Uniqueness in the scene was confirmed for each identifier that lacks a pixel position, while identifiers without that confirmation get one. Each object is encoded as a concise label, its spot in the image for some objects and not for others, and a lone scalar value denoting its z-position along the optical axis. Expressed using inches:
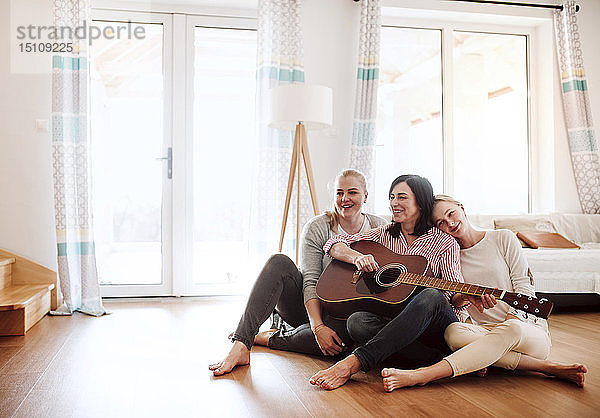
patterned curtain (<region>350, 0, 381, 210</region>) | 185.3
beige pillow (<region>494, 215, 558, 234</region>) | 184.7
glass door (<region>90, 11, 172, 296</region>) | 184.2
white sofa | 157.6
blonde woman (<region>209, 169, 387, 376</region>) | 101.7
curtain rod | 199.5
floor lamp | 148.8
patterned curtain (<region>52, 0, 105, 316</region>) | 164.7
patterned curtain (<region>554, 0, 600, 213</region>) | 202.7
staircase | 132.2
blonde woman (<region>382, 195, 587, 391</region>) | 87.4
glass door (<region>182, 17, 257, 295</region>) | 188.2
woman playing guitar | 87.4
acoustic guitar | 90.1
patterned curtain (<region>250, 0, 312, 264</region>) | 177.0
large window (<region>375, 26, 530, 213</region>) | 204.7
